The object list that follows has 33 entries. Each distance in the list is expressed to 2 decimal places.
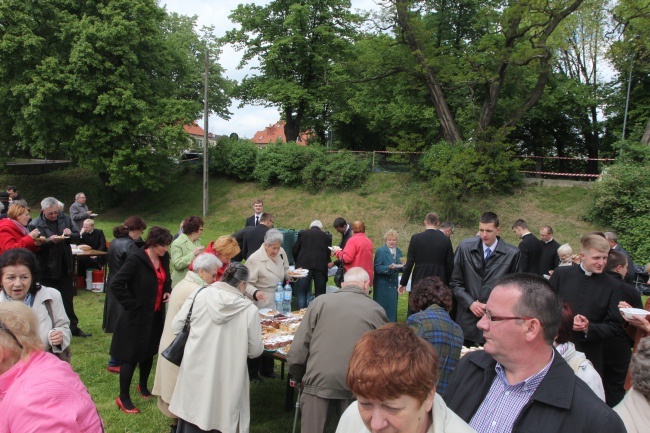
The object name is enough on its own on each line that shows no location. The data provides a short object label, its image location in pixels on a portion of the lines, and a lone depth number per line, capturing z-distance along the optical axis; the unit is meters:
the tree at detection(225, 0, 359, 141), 24.30
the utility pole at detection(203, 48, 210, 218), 22.09
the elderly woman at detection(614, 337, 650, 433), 2.16
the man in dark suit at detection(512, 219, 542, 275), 7.85
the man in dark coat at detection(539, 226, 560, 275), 8.28
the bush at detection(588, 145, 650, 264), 14.16
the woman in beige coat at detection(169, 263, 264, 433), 3.55
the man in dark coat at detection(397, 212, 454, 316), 6.62
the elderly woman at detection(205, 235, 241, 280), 4.84
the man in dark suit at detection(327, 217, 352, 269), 8.17
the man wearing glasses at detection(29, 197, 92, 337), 6.04
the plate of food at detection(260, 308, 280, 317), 5.50
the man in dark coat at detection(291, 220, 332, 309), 7.75
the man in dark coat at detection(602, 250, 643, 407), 3.94
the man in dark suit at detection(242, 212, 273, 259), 7.46
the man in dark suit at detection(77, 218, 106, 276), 9.20
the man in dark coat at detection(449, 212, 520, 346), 5.00
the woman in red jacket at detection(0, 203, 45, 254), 5.43
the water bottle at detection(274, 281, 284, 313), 5.96
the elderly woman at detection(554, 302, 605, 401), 2.57
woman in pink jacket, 2.02
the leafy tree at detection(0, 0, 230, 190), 20.05
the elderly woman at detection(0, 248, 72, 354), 3.35
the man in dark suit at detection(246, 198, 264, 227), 9.98
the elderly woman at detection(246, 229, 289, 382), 5.73
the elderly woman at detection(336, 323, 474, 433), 1.60
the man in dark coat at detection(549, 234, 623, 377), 3.74
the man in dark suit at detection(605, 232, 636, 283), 6.08
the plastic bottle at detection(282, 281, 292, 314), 6.10
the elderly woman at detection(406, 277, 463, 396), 3.26
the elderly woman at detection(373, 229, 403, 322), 7.66
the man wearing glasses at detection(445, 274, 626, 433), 1.75
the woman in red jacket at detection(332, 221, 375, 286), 7.24
